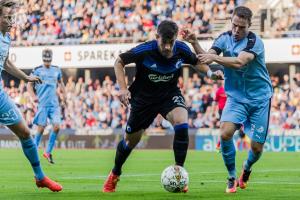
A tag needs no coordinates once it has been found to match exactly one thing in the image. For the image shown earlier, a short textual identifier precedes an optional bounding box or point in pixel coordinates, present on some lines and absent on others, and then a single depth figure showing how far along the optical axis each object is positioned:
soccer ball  11.29
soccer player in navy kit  11.54
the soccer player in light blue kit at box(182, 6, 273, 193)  11.74
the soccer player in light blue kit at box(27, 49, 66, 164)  22.19
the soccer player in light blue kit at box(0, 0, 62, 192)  11.15
